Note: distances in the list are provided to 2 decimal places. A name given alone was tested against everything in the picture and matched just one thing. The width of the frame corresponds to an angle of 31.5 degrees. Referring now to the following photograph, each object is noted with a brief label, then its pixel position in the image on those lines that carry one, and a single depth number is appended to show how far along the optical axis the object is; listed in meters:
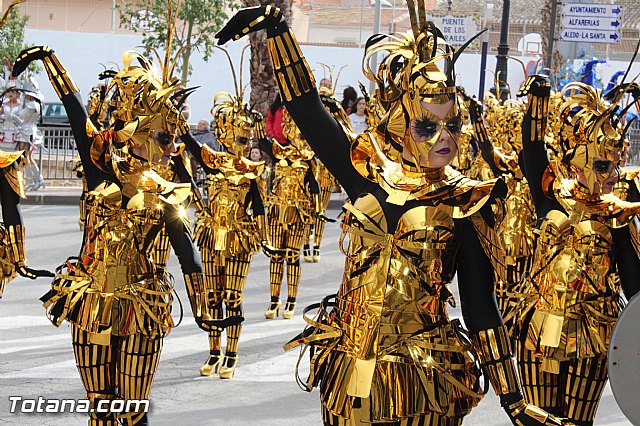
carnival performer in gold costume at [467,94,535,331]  8.58
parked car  29.12
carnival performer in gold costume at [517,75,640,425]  5.57
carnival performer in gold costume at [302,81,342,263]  14.30
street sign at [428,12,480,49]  19.69
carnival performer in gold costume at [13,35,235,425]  5.66
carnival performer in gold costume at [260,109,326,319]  11.28
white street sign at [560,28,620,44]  18.62
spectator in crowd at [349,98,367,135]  18.08
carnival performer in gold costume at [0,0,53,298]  7.15
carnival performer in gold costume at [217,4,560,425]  4.16
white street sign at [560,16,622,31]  18.67
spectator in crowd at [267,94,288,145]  16.19
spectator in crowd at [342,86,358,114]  18.59
